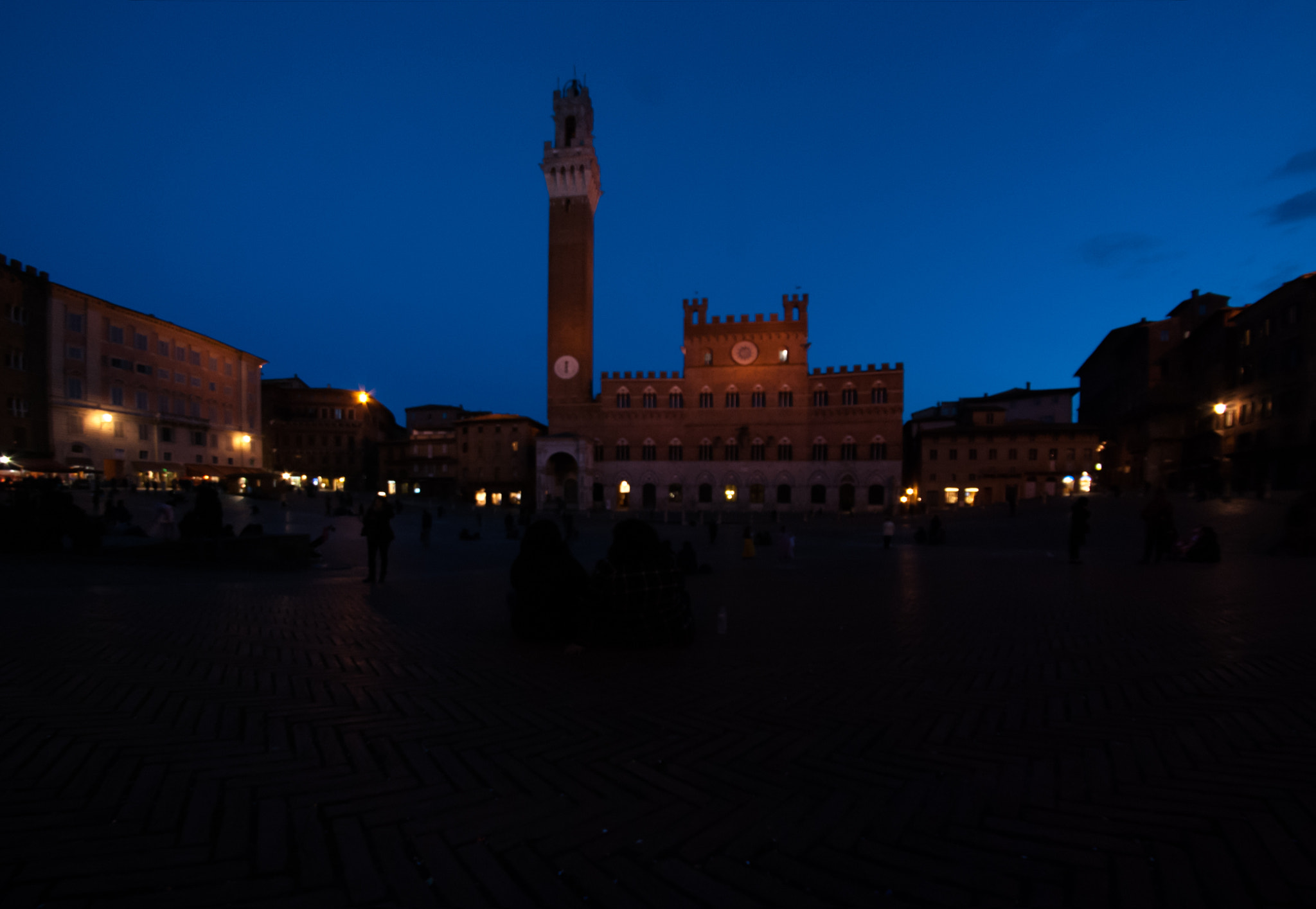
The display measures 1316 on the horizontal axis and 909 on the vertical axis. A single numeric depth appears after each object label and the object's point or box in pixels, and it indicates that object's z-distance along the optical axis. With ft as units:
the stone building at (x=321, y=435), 220.64
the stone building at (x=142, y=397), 130.52
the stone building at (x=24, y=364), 120.06
